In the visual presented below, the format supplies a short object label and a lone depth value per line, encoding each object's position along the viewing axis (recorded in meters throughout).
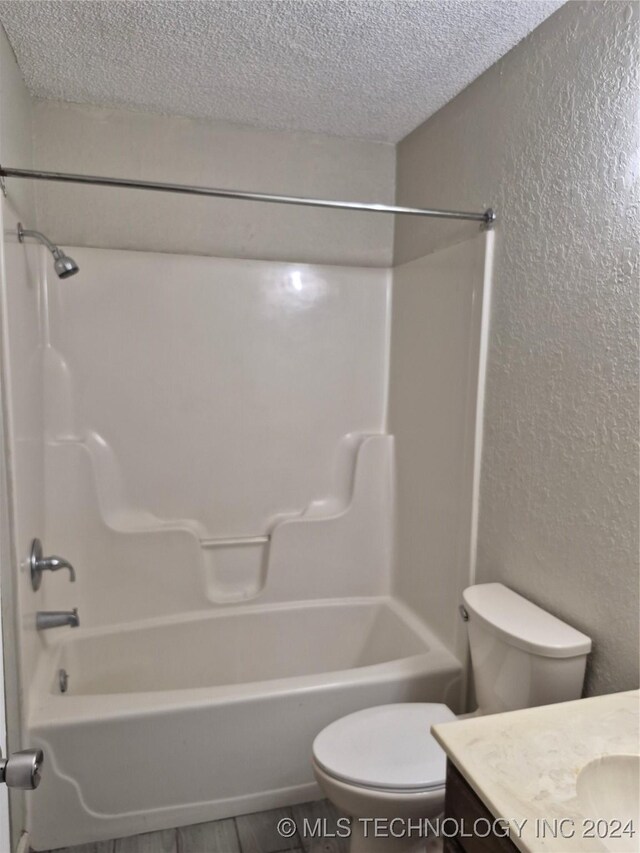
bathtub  1.69
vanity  0.86
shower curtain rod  1.48
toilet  1.37
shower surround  1.76
